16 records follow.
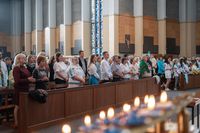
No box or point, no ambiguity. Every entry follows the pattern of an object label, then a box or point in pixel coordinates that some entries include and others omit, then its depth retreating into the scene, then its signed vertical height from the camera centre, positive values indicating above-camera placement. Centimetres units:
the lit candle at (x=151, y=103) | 249 -47
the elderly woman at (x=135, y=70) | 1198 -67
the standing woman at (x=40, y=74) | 693 -46
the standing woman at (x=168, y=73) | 1464 -96
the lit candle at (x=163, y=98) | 283 -42
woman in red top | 653 -48
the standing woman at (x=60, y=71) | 823 -47
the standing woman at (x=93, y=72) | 927 -57
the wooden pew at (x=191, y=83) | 1523 -155
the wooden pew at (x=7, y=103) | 764 -129
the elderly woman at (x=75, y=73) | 885 -57
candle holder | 200 -46
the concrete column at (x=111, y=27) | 2061 +172
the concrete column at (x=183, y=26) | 2425 +208
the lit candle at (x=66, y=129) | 246 -61
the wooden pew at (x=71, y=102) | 660 -129
